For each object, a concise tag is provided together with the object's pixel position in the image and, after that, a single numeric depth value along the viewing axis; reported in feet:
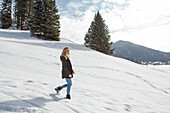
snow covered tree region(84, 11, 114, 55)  81.66
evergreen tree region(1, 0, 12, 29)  98.78
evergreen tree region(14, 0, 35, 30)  90.63
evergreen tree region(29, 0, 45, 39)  66.44
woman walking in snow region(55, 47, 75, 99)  14.52
